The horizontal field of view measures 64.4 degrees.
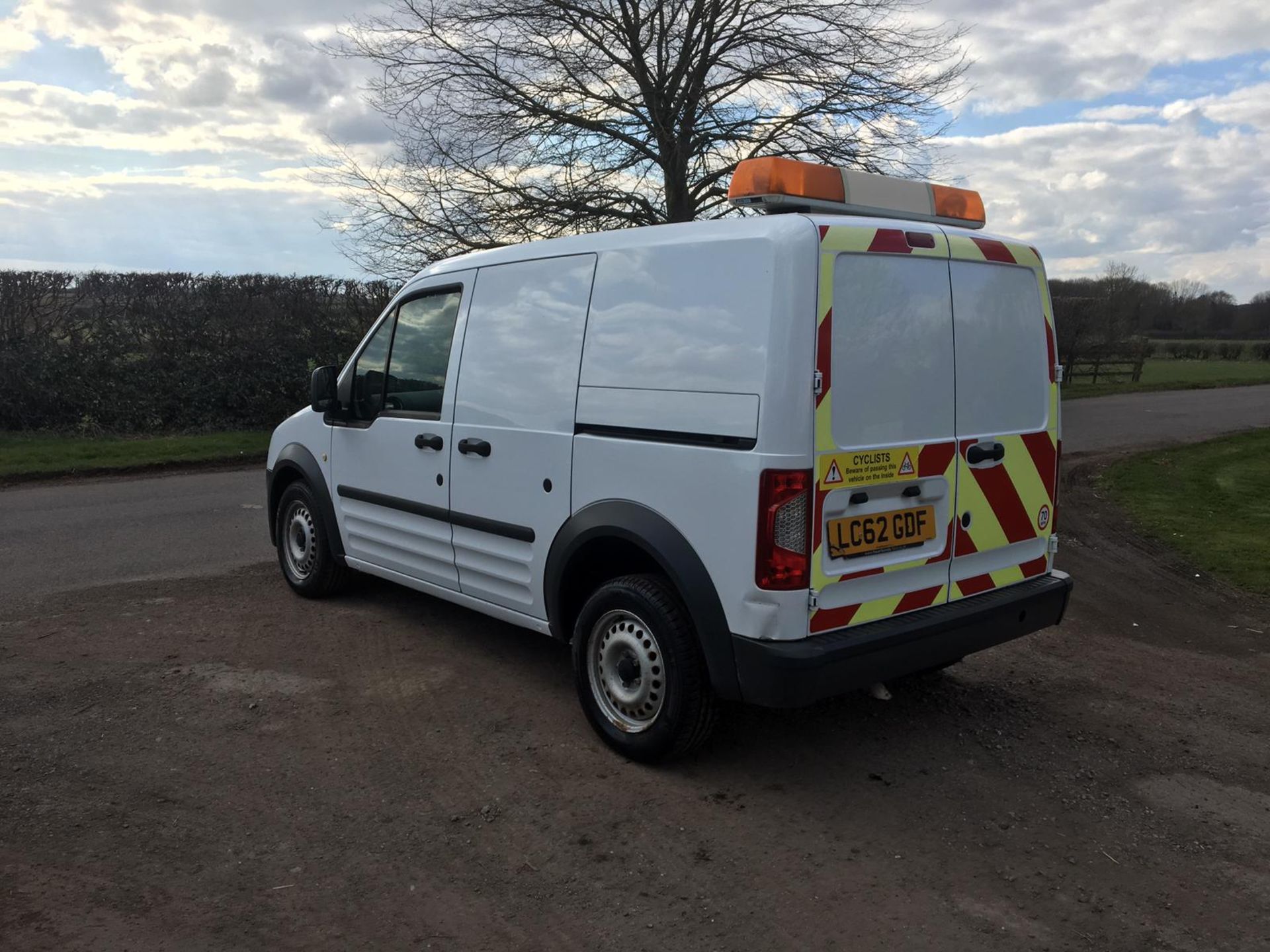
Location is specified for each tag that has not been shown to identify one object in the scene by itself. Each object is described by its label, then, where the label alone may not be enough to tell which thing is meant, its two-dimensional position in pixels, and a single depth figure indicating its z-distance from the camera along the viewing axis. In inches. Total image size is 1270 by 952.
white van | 140.5
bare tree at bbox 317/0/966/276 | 521.7
